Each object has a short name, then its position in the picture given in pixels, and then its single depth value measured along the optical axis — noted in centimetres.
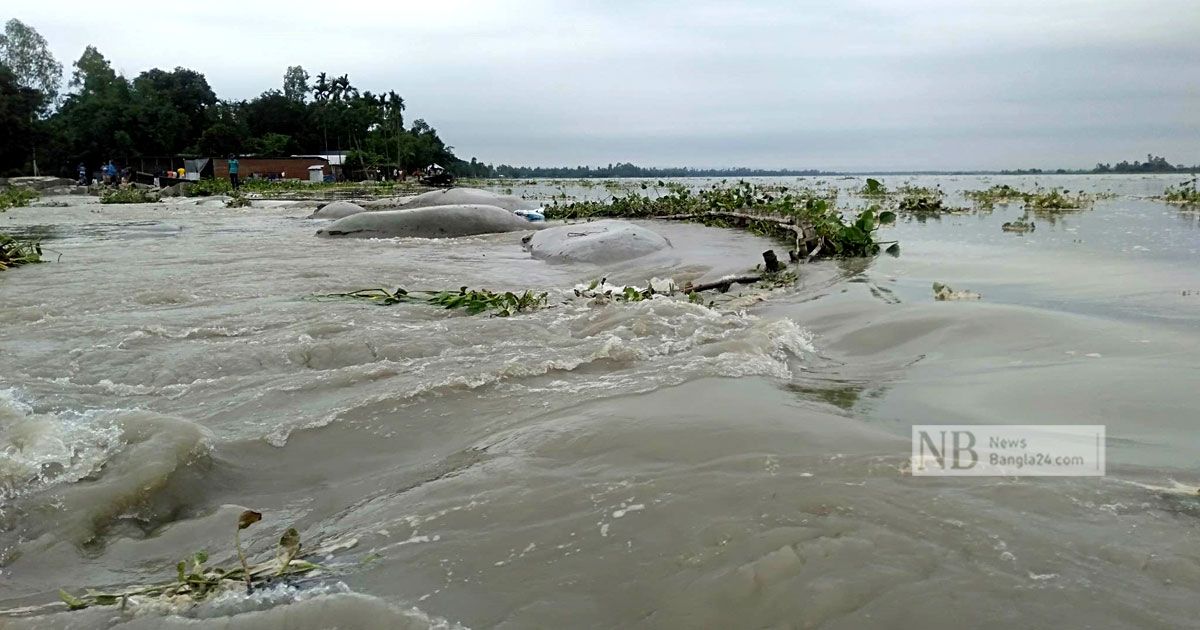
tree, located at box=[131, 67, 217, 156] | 5550
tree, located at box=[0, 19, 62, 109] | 6500
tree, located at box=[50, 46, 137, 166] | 5216
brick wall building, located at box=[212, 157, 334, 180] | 4953
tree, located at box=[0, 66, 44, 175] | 4272
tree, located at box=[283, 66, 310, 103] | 8644
